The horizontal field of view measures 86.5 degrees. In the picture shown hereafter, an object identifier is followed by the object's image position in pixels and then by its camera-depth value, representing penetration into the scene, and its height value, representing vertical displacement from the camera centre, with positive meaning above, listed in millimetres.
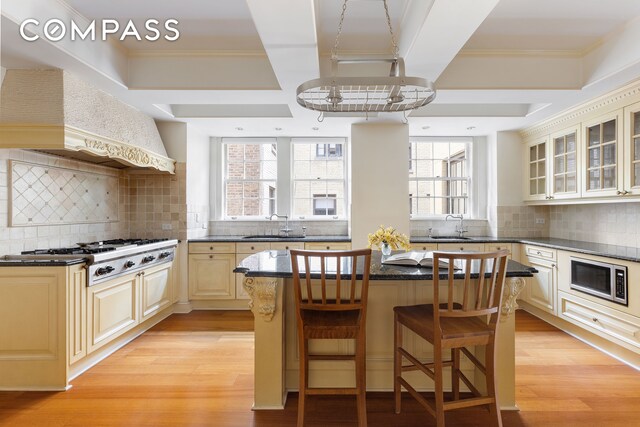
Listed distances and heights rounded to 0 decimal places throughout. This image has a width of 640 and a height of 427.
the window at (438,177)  5223 +543
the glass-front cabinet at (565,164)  3785 +569
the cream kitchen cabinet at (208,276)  4289 -804
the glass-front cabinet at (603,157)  3188 +555
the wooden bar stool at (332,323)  1816 -610
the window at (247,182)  5219 +479
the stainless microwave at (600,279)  2840 -599
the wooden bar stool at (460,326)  1729 -626
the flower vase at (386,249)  2584 -279
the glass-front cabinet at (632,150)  3010 +561
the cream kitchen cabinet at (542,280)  3666 -753
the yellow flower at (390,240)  2572 -209
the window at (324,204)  5230 +129
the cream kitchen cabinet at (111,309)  2668 -833
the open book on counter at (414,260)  2127 -309
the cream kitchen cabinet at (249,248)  4312 -455
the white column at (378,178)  4312 +439
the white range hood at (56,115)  2498 +759
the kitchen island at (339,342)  2061 -771
